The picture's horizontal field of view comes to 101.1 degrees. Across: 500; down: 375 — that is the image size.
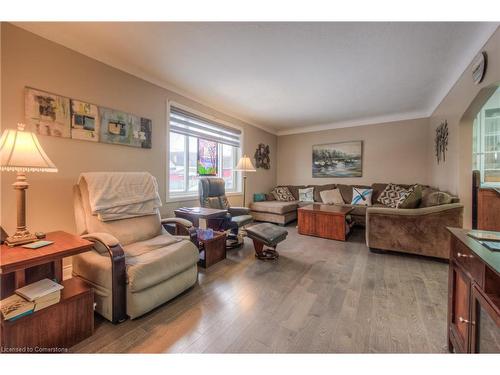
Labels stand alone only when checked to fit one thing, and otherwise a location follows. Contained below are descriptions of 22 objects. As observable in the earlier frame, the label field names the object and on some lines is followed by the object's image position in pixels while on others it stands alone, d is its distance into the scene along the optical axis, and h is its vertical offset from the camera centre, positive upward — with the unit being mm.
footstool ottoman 2484 -636
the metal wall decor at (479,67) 1871 +1132
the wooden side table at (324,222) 3412 -624
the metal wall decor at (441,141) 3111 +724
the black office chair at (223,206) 2996 -344
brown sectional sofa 2447 -538
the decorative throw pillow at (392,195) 4105 -186
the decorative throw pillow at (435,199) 2518 -170
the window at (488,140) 3212 +753
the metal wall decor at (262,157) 5127 +744
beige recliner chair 1455 -601
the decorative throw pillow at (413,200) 2750 -190
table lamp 1259 +155
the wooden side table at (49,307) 1099 -730
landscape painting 4902 +651
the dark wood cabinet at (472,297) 775 -485
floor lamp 3691 +370
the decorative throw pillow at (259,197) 5008 -283
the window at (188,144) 3213 +717
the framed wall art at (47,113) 1792 +663
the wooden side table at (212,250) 2361 -772
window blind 3163 +1029
